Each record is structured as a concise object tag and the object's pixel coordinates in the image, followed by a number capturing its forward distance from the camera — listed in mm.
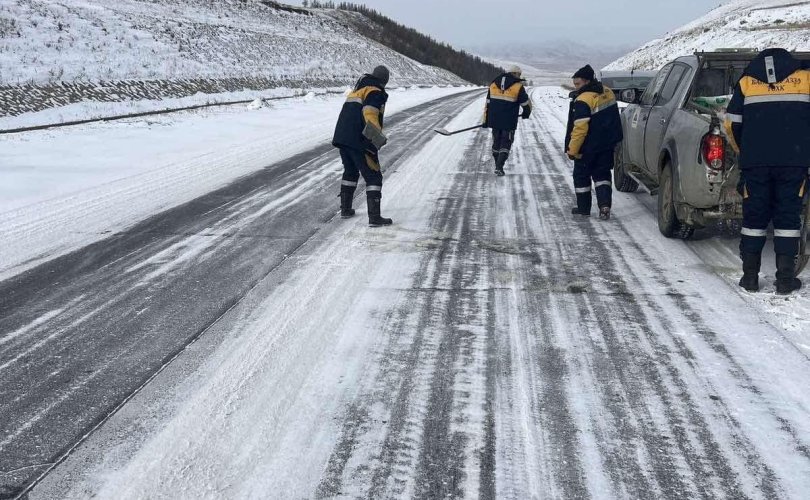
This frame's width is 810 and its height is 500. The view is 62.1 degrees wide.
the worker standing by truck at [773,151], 4793
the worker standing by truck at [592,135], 7391
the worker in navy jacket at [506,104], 10469
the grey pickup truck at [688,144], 5504
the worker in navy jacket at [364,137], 7078
